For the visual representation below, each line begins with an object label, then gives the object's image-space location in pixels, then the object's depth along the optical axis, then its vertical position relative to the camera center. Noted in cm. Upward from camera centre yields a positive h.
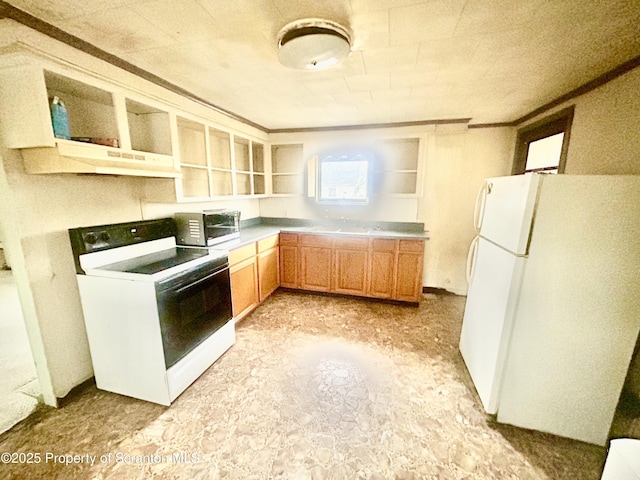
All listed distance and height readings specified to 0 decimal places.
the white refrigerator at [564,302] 140 -62
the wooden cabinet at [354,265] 330 -97
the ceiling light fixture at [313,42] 142 +85
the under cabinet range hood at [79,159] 149 +18
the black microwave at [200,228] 251 -37
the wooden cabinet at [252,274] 279 -100
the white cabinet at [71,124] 143 +42
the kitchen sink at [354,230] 360 -53
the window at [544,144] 243 +59
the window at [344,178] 372 +22
